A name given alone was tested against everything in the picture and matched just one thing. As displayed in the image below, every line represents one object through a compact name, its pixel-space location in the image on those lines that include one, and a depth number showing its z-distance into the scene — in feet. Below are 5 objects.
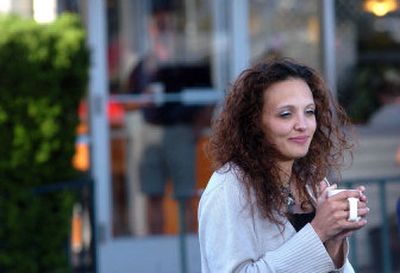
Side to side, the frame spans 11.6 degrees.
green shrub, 39.65
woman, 17.12
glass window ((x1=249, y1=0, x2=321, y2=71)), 49.50
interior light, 48.77
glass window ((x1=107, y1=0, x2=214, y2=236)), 48.77
